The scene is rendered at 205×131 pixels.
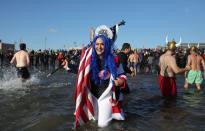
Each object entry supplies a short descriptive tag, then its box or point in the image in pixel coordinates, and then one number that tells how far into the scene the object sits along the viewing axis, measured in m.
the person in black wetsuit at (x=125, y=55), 4.38
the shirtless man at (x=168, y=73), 4.19
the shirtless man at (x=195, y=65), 5.68
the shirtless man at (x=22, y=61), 6.41
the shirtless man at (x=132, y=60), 11.67
